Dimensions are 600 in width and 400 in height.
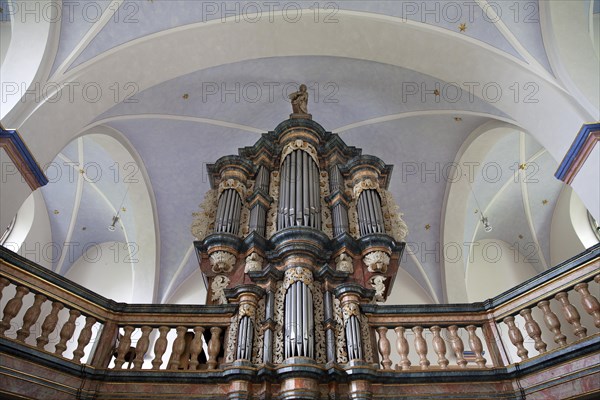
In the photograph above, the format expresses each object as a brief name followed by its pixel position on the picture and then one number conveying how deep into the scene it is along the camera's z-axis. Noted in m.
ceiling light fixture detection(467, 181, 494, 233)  12.64
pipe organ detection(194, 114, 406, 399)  5.55
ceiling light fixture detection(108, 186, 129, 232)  12.78
